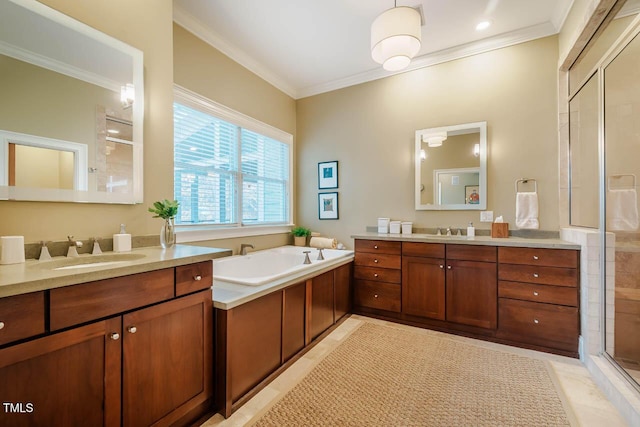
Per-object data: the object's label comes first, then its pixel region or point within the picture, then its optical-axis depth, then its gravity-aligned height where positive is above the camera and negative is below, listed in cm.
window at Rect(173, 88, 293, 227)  263 +53
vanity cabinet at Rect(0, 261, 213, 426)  96 -59
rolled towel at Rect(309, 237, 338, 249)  360 -39
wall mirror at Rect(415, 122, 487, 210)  298 +51
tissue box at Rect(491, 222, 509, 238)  277 -16
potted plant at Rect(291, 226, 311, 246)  382 -30
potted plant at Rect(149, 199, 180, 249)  181 -3
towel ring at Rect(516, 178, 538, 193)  275 +32
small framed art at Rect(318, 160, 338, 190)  378 +53
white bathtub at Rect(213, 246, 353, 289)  254 -51
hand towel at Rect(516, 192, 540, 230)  271 +3
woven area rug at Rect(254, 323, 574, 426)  157 -117
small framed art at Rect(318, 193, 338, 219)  379 +11
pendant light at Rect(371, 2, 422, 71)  204 +133
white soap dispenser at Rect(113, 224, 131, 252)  165 -17
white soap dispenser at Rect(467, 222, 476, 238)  295 -19
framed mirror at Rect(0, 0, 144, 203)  136 +58
